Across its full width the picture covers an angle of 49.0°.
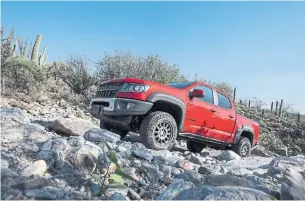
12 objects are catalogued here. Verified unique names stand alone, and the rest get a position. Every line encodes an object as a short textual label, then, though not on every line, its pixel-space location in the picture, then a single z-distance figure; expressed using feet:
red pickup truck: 18.69
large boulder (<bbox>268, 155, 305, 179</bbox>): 15.02
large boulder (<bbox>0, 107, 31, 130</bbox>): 13.80
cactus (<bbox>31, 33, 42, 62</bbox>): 46.73
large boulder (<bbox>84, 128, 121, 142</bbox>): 16.02
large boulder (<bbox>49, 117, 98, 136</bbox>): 18.60
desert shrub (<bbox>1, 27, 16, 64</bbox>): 34.72
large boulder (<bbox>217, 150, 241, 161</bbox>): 21.17
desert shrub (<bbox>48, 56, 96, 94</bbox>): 42.37
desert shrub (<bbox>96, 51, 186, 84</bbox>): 47.57
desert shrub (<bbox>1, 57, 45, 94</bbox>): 32.60
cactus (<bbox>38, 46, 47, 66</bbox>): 51.31
